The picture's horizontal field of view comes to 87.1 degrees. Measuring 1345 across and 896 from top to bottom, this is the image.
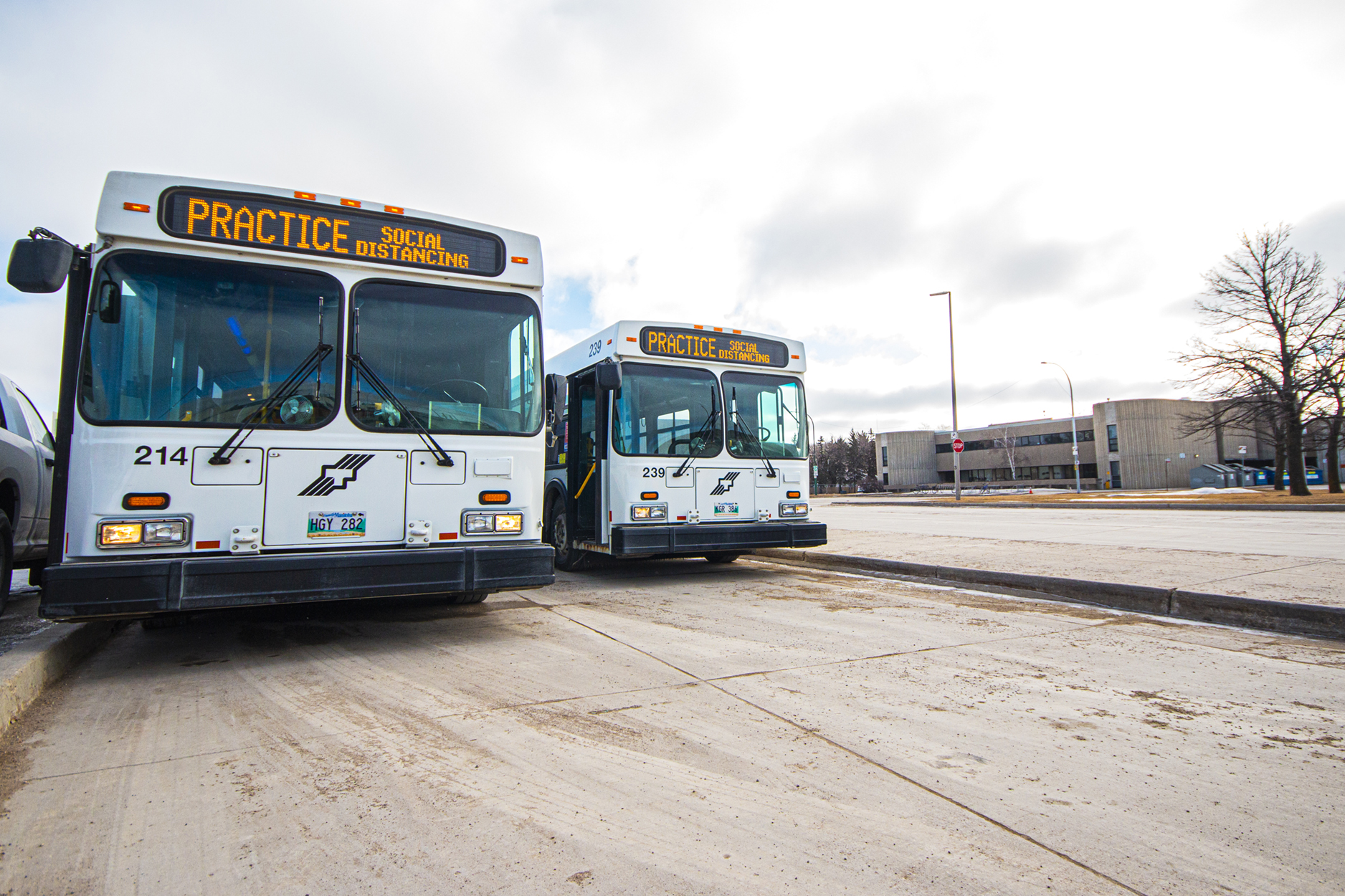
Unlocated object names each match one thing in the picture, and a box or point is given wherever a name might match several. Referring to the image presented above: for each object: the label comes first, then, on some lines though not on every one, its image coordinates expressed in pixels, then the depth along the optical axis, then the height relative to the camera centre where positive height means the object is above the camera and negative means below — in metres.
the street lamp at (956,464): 30.84 +1.22
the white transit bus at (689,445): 8.51 +0.64
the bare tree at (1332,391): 26.86 +3.74
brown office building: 57.31 +3.70
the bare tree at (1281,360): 27.61 +5.18
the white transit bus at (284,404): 4.41 +0.67
